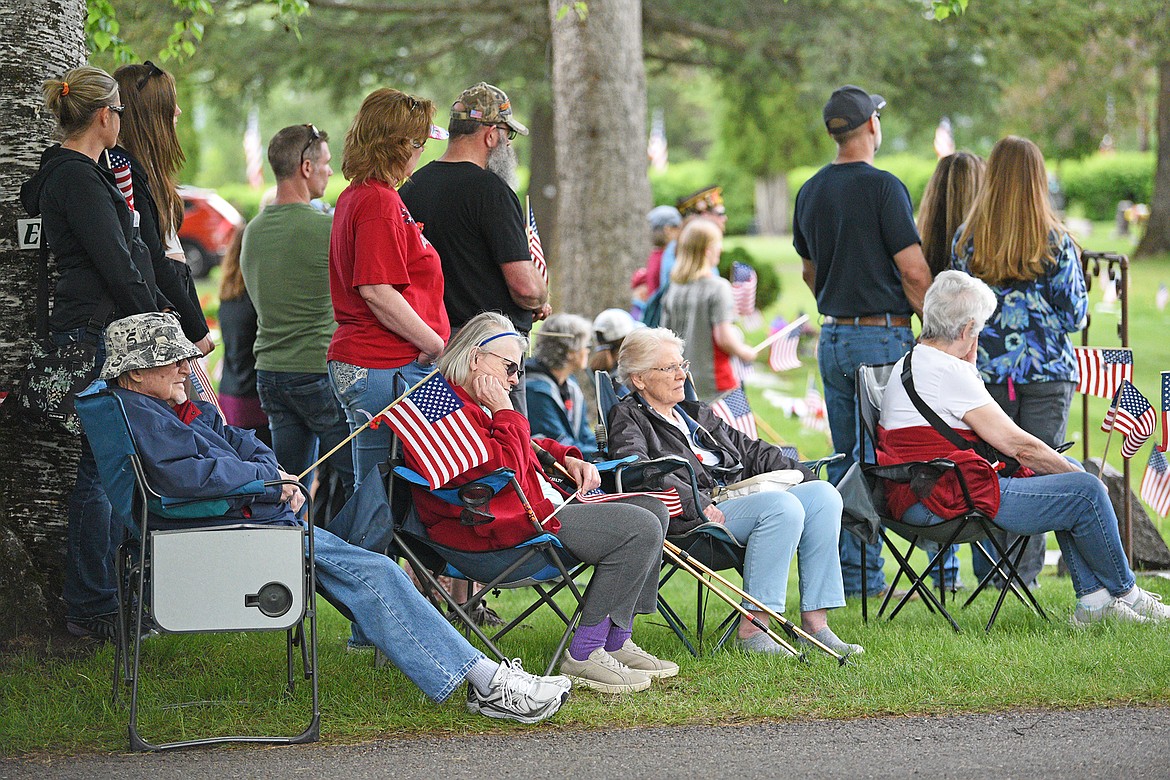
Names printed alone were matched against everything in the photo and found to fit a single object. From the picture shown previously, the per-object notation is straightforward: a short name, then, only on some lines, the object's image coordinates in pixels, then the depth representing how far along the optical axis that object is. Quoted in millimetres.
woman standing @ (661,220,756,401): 16203
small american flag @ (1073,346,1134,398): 12250
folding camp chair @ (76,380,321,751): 7883
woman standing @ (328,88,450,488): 9570
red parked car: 49437
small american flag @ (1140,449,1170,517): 12383
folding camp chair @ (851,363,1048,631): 10516
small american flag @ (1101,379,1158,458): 11805
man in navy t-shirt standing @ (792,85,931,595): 11875
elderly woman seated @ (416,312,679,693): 9211
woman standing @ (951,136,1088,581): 11656
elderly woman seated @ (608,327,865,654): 10133
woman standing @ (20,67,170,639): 9023
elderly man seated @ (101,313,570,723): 8070
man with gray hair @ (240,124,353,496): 11250
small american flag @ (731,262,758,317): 21984
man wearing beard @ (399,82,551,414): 10203
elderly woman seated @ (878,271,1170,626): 10516
